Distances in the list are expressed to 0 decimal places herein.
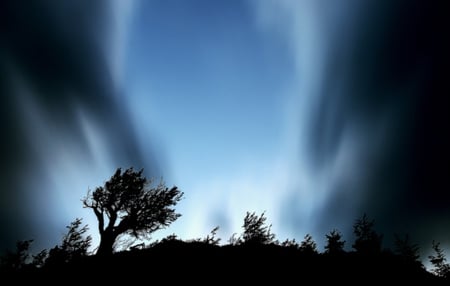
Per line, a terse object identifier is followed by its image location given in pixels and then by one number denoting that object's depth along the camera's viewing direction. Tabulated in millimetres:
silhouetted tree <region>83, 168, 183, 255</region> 24531
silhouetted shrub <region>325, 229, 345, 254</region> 34344
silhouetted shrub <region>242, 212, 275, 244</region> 31666
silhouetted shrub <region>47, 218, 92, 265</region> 27762
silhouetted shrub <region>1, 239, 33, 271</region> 31547
